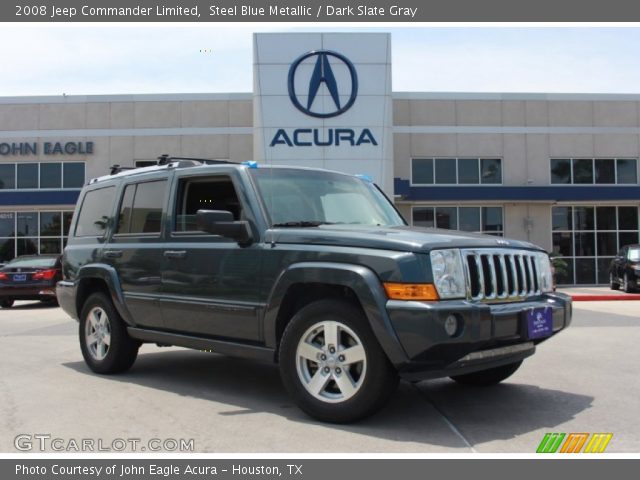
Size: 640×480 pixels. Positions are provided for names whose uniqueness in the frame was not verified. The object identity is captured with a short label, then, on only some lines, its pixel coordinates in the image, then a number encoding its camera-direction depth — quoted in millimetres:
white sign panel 21297
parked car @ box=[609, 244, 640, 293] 19094
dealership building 24656
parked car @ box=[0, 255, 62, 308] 15570
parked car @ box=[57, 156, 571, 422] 4273
